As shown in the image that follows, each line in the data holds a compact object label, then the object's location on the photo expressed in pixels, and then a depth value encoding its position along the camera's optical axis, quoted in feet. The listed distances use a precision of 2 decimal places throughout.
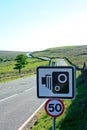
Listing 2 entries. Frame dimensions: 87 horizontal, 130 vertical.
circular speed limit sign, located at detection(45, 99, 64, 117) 12.88
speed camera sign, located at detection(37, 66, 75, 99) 12.16
